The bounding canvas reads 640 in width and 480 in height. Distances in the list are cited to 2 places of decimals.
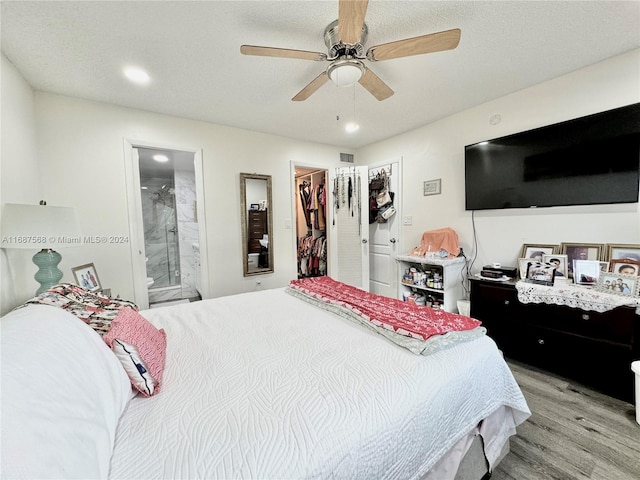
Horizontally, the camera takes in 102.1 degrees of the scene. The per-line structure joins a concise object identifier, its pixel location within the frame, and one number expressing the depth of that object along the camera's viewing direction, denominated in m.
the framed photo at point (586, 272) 2.00
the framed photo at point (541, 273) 2.19
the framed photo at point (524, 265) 2.35
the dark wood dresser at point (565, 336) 1.77
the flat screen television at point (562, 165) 1.94
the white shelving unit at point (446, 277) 2.90
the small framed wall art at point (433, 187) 3.21
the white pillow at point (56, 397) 0.49
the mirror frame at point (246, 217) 3.30
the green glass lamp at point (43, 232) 1.55
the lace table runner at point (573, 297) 1.75
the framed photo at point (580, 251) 2.09
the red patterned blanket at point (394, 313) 1.28
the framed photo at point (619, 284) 1.78
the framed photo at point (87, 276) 2.28
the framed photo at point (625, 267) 1.84
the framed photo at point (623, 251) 1.92
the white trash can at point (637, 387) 1.58
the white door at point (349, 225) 3.81
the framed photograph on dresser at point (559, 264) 2.19
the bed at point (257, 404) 0.61
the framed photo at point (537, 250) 2.33
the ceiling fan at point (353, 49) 1.30
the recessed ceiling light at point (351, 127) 2.66
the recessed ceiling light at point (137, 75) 2.03
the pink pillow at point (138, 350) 0.93
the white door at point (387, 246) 3.73
